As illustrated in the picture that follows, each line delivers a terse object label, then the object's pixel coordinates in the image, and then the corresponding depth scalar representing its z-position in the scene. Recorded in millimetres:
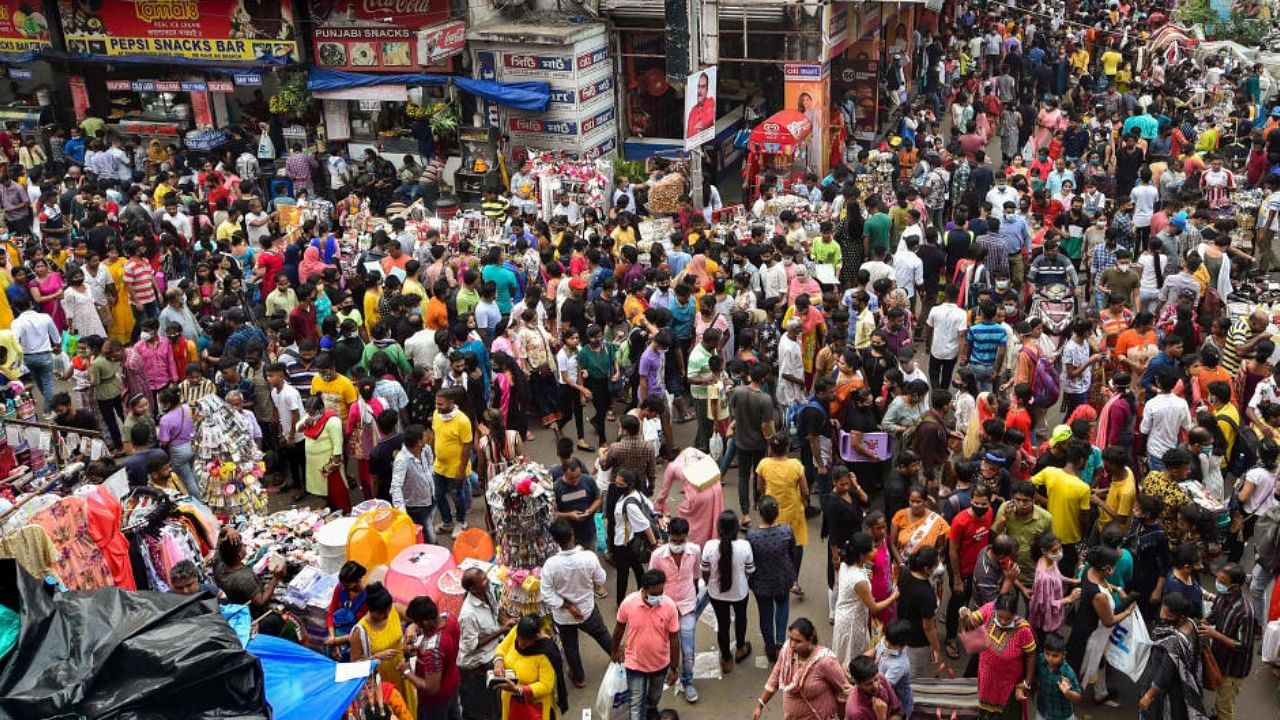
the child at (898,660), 6852
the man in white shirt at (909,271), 12797
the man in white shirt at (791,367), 10625
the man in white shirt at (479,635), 7434
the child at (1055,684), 7043
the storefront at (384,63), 18844
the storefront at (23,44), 21172
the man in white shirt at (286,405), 10281
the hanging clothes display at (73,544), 7820
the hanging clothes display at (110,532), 8008
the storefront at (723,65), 18781
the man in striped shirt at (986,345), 10508
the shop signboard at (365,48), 19062
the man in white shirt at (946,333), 11234
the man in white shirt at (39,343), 11672
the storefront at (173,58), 19828
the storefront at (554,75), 18297
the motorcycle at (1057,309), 10930
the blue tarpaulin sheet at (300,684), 6168
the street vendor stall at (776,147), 17922
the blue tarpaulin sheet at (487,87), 18312
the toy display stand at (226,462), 9531
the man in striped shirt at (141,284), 13039
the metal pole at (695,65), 16250
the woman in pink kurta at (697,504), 8516
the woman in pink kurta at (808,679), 6770
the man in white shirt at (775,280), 12320
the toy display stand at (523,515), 8500
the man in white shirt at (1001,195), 14250
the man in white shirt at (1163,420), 9156
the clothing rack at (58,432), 9130
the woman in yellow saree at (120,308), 12969
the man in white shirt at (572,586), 7719
